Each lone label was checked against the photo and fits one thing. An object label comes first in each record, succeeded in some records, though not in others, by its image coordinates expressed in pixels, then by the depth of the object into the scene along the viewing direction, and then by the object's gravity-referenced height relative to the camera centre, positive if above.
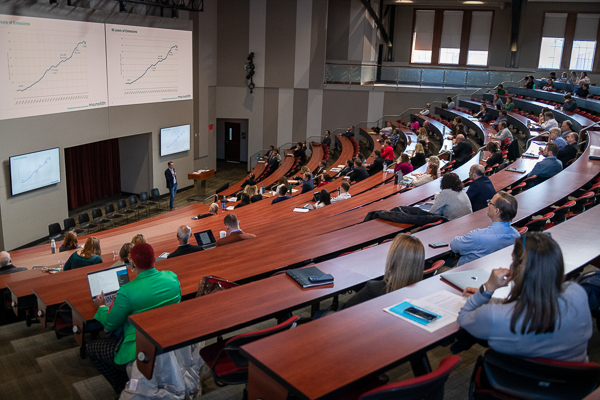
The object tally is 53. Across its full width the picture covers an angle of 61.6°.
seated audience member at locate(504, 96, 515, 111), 15.35 -0.33
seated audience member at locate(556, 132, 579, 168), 8.16 -0.87
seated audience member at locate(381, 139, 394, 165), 12.43 -1.59
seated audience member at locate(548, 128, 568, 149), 8.77 -0.73
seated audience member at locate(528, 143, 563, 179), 7.08 -0.98
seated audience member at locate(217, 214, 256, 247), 5.16 -1.52
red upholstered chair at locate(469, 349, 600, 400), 2.19 -1.26
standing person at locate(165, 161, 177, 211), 14.32 -2.73
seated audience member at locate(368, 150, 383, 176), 11.61 -1.75
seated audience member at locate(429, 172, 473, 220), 5.27 -1.12
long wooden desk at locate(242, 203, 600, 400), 2.06 -1.15
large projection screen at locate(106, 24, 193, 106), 12.69 +0.42
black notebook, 3.13 -1.18
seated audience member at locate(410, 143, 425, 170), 10.83 -1.43
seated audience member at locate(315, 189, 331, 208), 7.99 -1.74
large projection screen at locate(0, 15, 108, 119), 9.91 +0.21
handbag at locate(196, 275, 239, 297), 3.31 -1.30
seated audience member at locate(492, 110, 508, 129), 13.31 -0.62
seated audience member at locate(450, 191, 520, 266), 3.86 -1.06
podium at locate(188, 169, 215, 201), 16.00 -3.16
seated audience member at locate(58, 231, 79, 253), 7.10 -2.27
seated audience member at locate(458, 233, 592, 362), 2.24 -0.97
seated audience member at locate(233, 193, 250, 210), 10.59 -2.38
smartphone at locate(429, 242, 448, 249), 3.99 -1.19
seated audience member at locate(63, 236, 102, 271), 5.18 -1.81
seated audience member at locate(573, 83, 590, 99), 13.75 +0.16
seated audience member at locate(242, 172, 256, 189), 13.30 -2.53
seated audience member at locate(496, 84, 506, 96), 17.34 +0.09
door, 20.86 -2.36
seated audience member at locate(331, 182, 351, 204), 8.40 -1.74
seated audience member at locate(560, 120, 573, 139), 9.48 -0.57
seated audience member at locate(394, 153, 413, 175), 9.83 -1.43
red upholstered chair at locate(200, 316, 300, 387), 2.71 -1.56
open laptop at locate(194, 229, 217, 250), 5.57 -1.71
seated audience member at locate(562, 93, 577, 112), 12.62 -0.19
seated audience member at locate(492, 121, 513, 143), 10.85 -0.88
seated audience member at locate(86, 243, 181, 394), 3.03 -1.36
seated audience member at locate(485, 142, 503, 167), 8.77 -1.05
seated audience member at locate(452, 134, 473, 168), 10.00 -1.16
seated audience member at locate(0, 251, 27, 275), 5.89 -2.21
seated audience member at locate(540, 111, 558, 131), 10.92 -0.57
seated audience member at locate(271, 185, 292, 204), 9.69 -2.10
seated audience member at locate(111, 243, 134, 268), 4.56 -1.56
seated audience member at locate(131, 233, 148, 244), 5.39 -1.66
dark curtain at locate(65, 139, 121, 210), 13.41 -2.59
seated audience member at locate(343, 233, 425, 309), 3.04 -1.06
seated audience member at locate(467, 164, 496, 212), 5.88 -1.11
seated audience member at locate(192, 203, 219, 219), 9.71 -2.39
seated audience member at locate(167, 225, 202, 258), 4.88 -1.57
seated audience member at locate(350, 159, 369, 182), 10.92 -1.79
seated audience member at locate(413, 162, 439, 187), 8.05 -1.35
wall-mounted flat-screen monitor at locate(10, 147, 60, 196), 10.38 -1.98
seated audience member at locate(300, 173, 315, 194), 10.83 -2.07
